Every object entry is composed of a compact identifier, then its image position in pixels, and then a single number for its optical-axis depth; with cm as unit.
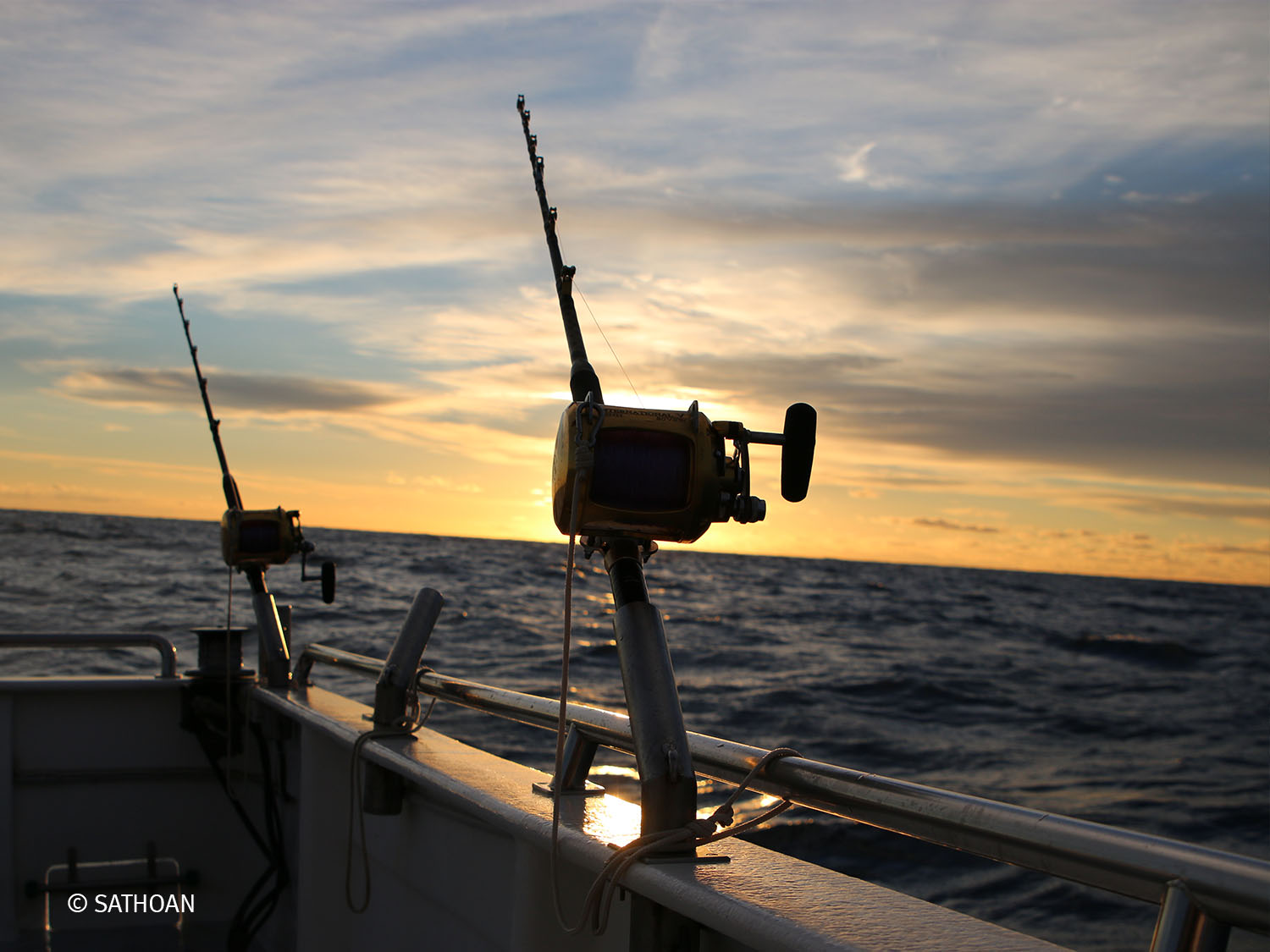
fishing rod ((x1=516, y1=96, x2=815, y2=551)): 146
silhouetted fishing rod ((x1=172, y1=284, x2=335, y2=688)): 414
